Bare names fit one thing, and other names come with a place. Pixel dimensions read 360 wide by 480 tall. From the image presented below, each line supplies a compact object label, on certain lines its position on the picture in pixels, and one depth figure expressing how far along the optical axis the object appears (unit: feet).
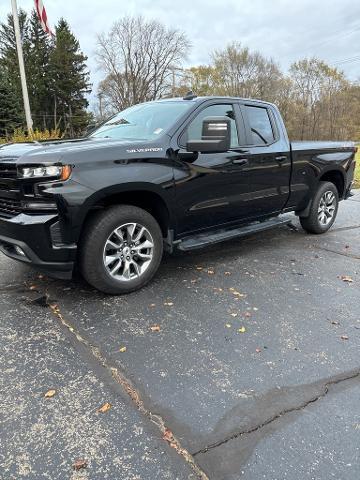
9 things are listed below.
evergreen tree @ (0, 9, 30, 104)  169.53
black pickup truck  10.96
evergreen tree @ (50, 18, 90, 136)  174.40
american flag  49.78
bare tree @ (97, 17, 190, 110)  165.17
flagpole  51.26
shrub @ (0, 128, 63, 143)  38.22
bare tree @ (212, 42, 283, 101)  164.45
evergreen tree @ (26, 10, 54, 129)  172.75
